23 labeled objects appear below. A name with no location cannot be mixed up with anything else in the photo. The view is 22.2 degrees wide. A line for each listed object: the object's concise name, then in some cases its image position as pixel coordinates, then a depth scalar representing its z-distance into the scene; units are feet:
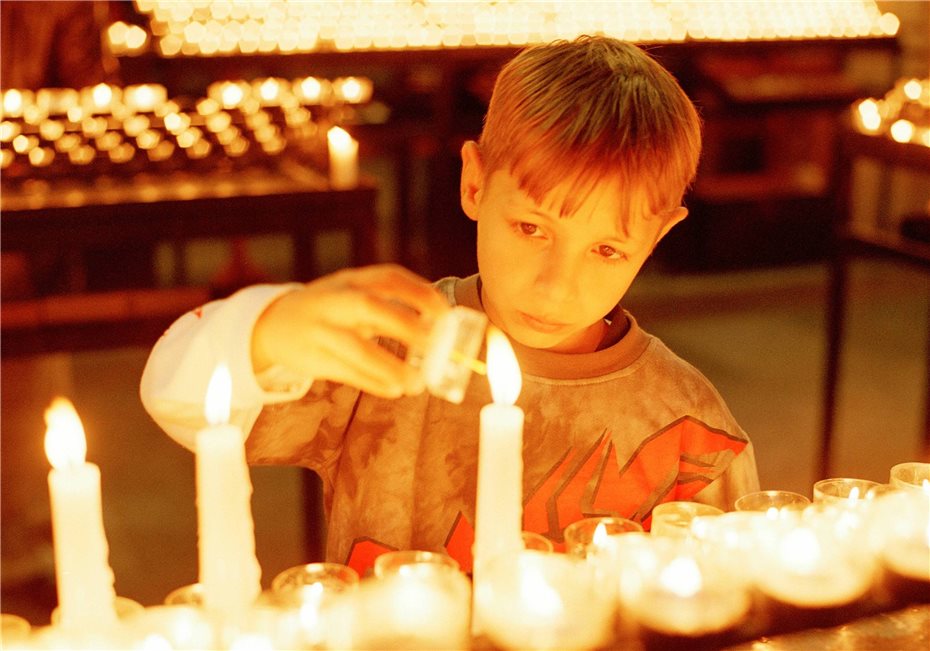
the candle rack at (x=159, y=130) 7.09
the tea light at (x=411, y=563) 3.86
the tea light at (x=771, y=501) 4.21
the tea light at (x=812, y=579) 3.92
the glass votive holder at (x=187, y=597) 3.81
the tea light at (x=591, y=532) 4.03
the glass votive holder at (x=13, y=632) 3.72
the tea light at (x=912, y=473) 4.30
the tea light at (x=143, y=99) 7.55
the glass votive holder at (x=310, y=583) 3.81
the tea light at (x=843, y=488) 4.22
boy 4.21
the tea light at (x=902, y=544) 4.00
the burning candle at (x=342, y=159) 7.42
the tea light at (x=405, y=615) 3.76
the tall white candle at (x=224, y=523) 3.74
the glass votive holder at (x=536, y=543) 3.96
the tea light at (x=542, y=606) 3.76
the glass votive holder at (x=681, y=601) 3.83
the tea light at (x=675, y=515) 4.13
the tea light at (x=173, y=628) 3.73
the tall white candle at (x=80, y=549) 3.68
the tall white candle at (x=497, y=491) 3.84
